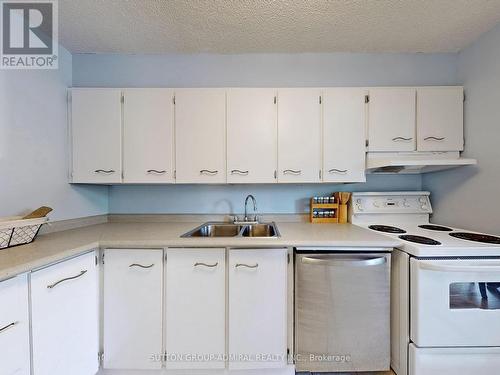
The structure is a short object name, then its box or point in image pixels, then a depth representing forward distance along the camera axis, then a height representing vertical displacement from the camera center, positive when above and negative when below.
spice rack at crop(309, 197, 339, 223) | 2.00 -0.25
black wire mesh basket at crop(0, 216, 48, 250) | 1.15 -0.26
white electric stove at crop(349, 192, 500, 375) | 1.23 -0.71
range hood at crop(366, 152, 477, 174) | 1.59 +0.18
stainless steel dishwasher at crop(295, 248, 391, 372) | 1.35 -0.79
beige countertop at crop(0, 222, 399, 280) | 1.04 -0.35
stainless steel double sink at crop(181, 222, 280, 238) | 1.96 -0.41
